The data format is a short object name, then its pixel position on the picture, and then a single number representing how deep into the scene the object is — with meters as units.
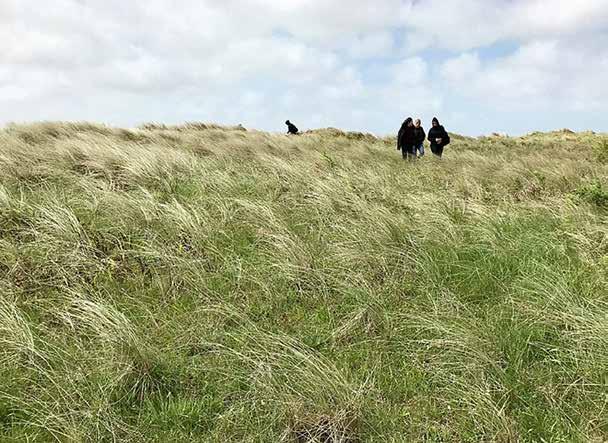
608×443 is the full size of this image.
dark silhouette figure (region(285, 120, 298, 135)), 25.05
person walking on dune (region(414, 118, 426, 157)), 14.10
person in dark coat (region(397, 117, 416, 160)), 13.90
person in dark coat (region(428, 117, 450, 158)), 14.73
